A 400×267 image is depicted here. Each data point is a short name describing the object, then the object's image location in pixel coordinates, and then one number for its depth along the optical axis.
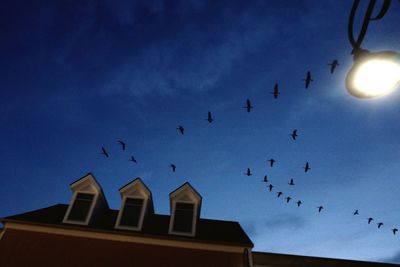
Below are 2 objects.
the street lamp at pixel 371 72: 3.38
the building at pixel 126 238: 11.89
